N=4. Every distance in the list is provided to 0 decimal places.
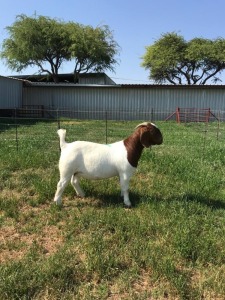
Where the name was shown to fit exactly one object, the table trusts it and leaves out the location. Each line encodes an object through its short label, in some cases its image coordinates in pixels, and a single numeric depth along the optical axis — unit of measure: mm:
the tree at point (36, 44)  26548
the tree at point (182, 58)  32396
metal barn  19742
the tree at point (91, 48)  27113
